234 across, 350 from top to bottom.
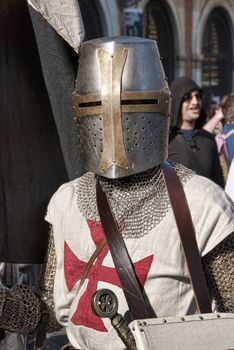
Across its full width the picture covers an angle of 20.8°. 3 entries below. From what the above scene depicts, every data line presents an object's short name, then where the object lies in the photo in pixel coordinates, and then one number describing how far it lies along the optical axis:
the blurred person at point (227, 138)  5.02
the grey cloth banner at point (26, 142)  2.39
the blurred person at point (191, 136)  4.43
